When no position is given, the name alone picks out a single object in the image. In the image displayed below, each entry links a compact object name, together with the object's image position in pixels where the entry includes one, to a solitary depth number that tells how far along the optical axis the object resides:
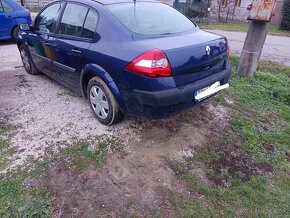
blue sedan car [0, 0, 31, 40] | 6.42
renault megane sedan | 2.24
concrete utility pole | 3.76
